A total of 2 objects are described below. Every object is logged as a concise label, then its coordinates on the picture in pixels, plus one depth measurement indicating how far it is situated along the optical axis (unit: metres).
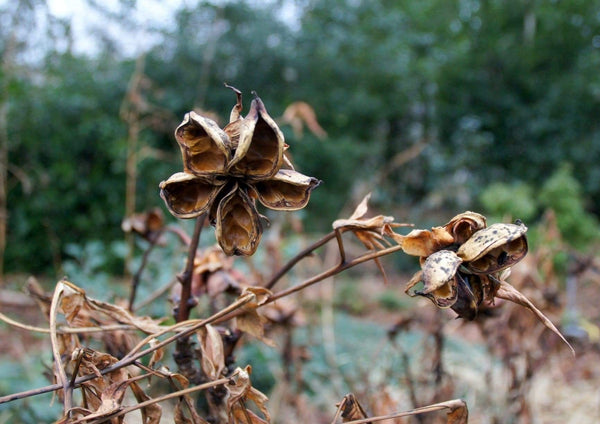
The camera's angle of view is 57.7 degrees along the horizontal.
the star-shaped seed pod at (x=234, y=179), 0.38
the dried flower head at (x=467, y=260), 0.37
